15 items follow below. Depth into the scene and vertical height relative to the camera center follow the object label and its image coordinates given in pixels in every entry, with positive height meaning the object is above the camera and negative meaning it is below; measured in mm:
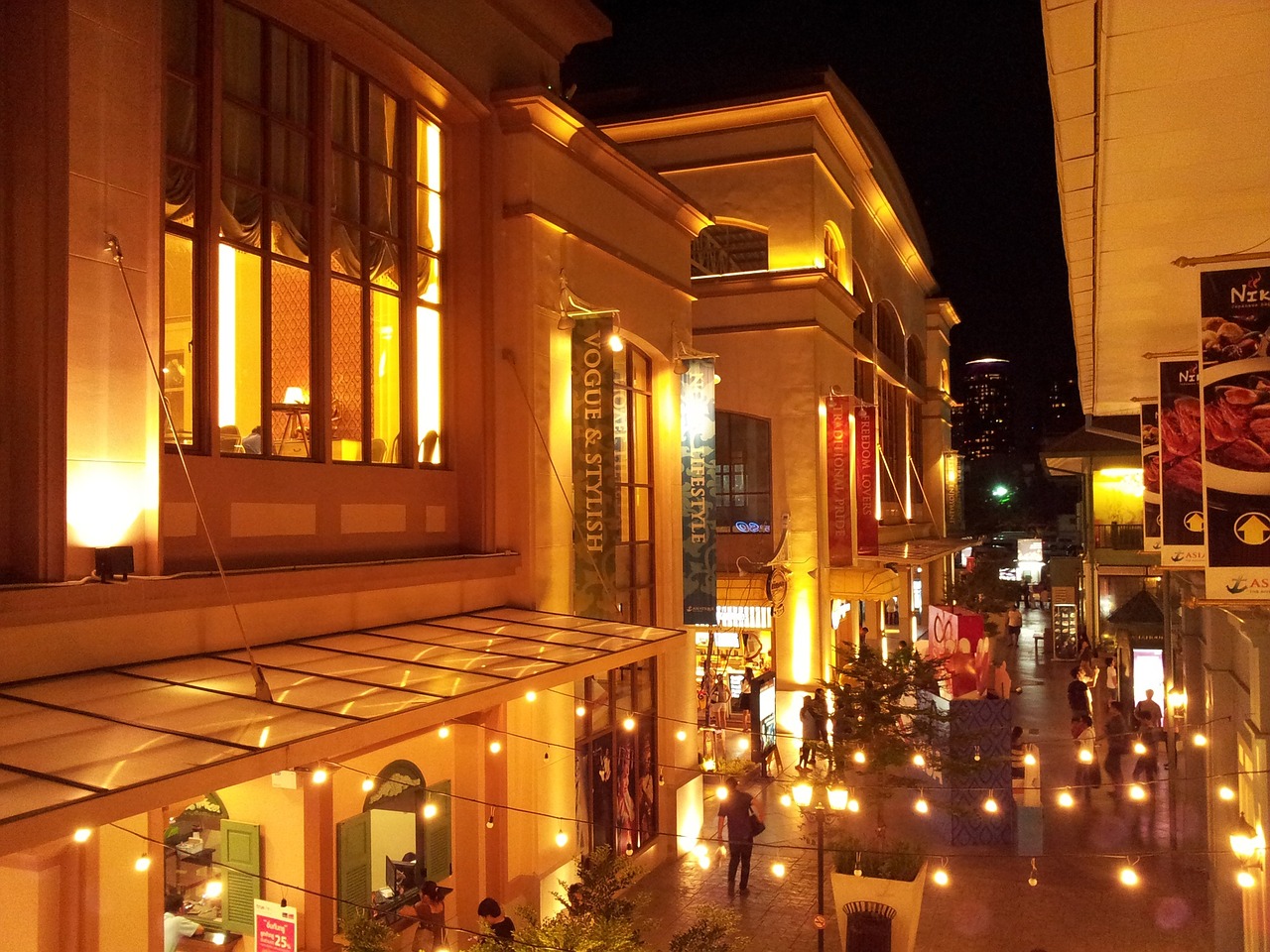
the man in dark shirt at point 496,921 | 9395 -3865
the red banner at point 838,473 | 25469 +837
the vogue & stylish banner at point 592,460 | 13797 +662
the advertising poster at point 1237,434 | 8195 +533
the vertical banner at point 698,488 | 17250 +370
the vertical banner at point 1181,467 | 11852 +407
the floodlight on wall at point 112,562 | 7840 -316
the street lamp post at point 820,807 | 12188 -3605
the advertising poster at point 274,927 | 10266 -3897
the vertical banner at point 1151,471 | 14914 +448
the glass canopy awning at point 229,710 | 5844 -1356
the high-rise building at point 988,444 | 188125 +11158
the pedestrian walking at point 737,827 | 15052 -4387
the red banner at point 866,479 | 26125 +703
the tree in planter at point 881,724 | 14047 -2915
